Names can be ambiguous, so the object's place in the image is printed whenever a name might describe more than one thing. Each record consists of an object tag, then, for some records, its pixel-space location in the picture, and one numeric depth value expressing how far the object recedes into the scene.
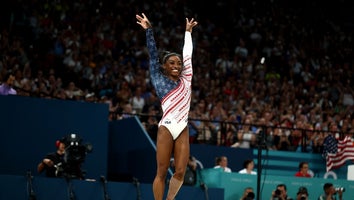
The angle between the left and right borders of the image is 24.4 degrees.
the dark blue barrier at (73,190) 11.80
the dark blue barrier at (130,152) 15.02
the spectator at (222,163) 14.98
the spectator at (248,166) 14.97
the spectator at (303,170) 15.82
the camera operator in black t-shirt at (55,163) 12.45
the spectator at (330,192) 14.69
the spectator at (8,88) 14.06
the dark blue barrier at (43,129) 13.66
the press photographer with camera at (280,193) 14.16
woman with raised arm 8.66
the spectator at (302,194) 14.36
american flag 16.55
